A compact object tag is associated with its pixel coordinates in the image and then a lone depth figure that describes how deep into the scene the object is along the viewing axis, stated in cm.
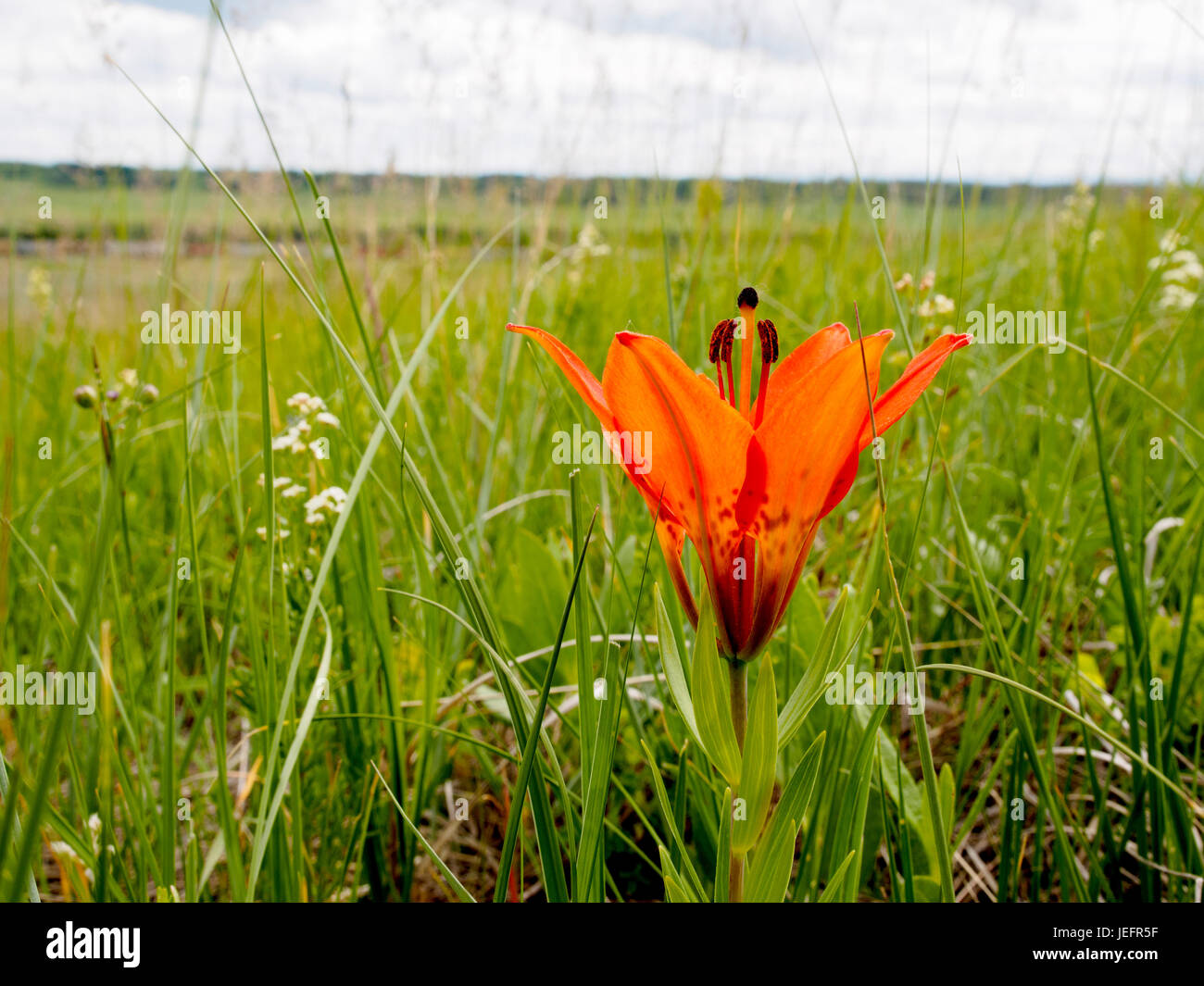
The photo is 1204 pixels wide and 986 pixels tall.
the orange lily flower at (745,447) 24
